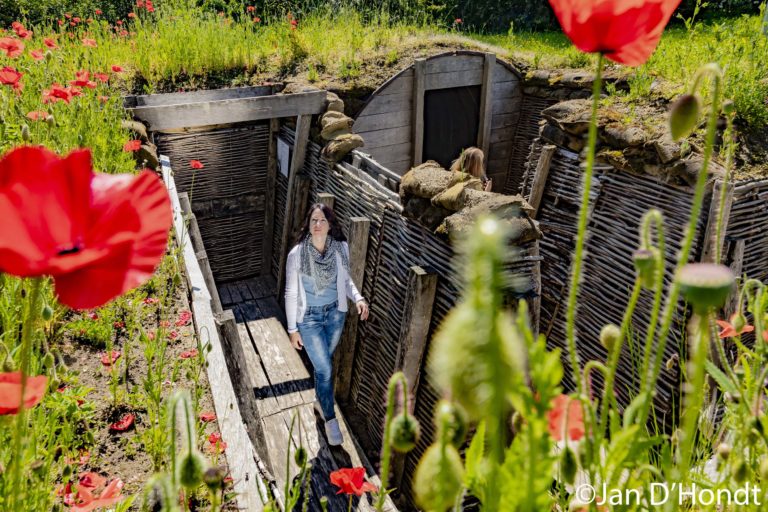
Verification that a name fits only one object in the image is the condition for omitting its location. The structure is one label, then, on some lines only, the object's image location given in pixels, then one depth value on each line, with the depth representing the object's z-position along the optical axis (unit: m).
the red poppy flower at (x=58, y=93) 3.29
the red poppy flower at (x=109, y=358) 2.78
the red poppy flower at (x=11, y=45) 3.71
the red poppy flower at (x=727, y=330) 1.66
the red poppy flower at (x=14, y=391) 0.91
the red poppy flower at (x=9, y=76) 3.08
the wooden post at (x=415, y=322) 4.34
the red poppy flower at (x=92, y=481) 1.63
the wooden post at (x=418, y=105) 8.01
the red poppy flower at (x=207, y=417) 2.43
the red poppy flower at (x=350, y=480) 1.95
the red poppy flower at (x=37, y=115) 3.02
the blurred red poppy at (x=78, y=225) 0.65
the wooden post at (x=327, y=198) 5.80
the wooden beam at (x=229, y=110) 6.12
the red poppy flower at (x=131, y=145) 4.00
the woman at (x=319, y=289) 4.60
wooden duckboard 4.63
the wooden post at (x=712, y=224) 4.13
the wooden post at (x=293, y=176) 7.00
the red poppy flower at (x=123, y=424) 2.42
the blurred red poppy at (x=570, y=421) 0.83
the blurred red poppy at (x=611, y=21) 0.79
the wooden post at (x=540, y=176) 5.95
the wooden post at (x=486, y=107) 8.41
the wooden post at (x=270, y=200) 7.76
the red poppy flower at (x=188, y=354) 2.84
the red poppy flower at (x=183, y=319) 3.23
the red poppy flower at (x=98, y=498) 1.33
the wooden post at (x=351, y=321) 5.37
